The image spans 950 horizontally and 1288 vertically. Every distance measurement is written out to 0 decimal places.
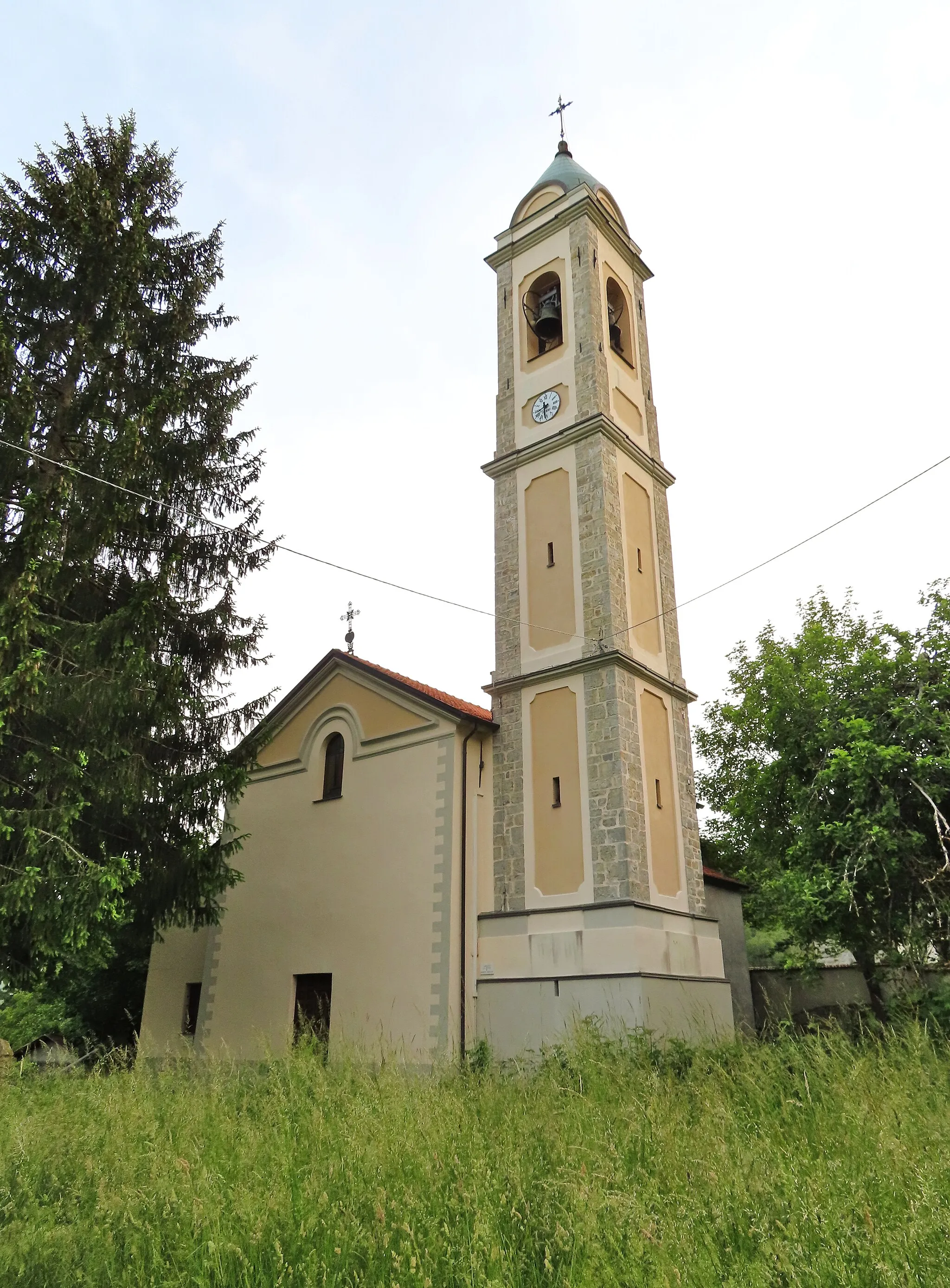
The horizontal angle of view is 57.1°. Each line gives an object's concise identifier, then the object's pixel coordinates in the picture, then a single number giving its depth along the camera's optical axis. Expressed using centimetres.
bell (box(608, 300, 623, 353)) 1770
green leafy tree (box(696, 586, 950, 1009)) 1236
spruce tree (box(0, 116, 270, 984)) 888
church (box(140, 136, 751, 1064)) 1257
